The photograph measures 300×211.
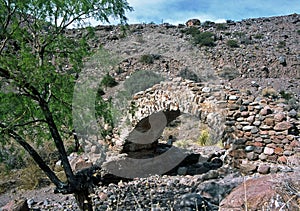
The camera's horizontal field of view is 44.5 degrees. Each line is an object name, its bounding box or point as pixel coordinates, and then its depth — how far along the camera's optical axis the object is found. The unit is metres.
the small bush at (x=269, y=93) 20.09
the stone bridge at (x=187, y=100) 9.78
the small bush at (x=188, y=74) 20.18
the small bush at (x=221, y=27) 31.81
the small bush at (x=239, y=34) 29.78
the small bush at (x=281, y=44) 27.48
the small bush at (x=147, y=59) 24.14
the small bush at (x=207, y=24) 32.40
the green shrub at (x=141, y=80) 14.93
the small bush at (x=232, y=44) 27.56
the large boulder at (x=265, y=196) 3.09
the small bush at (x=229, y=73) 23.58
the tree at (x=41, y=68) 5.27
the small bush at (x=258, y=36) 29.48
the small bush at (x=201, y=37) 28.05
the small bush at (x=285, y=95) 19.26
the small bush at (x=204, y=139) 16.03
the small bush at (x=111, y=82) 19.36
